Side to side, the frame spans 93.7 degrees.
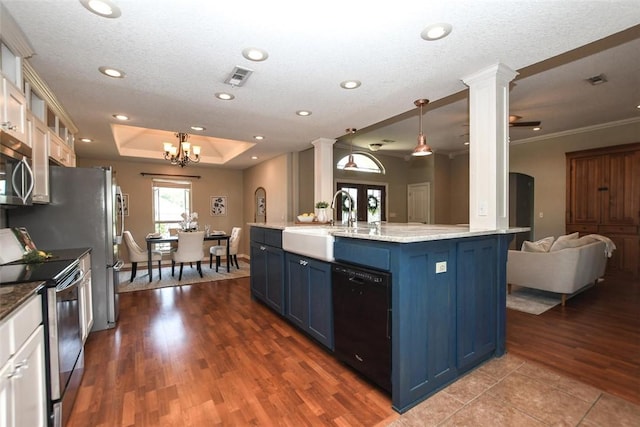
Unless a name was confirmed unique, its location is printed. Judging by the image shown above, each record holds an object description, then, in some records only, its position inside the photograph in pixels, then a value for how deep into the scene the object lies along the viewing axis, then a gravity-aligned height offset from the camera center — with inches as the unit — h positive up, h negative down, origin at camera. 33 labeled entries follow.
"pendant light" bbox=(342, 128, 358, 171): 161.7 +24.1
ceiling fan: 169.8 +49.6
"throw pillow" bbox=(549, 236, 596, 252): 159.8 -19.7
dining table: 216.5 -21.0
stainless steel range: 64.4 -27.9
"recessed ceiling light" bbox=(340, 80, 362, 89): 109.3 +46.8
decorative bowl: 177.0 -4.7
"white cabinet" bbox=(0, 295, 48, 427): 45.9 -27.3
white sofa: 148.6 -31.9
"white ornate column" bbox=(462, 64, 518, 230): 97.4 +20.4
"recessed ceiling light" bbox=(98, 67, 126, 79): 98.1 +46.9
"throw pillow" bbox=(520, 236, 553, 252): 165.6 -21.8
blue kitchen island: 74.4 -25.3
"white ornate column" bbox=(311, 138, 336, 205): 198.4 +27.9
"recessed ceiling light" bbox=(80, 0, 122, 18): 66.4 +46.6
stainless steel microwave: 78.7 +12.0
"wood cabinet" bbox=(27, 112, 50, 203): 97.3 +20.4
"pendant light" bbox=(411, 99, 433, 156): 120.6 +25.0
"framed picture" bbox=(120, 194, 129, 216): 278.7 +7.6
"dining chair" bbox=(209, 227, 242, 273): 253.9 -32.1
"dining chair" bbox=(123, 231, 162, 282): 219.1 -30.9
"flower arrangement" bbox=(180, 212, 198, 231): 254.4 -9.8
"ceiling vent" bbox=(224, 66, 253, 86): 99.6 +46.6
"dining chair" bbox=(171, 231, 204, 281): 219.0 -26.9
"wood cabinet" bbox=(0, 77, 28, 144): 76.3 +28.1
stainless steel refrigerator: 116.6 -3.5
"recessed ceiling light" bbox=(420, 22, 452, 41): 75.4 +45.8
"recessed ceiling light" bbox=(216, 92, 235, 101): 121.0 +47.4
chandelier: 217.5 +44.2
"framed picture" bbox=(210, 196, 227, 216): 321.7 +6.1
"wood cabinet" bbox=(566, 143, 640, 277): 201.0 +6.4
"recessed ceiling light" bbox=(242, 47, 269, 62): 87.4 +46.8
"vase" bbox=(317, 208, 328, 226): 186.1 -3.2
